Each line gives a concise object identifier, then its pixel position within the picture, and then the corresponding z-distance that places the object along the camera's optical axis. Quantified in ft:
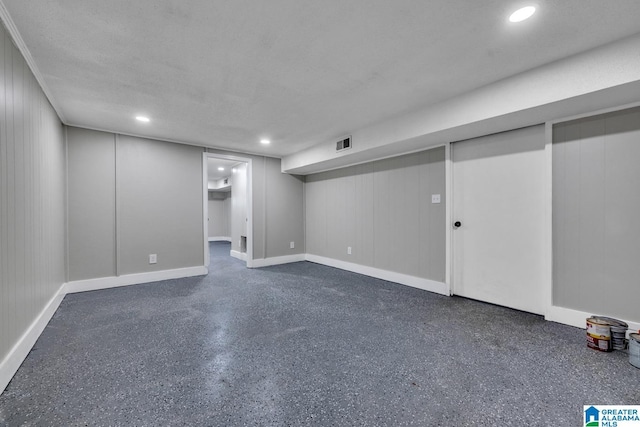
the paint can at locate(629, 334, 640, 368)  6.12
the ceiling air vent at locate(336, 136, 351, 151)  13.33
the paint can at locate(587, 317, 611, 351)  6.82
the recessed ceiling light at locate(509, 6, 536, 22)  5.22
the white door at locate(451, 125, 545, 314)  9.27
